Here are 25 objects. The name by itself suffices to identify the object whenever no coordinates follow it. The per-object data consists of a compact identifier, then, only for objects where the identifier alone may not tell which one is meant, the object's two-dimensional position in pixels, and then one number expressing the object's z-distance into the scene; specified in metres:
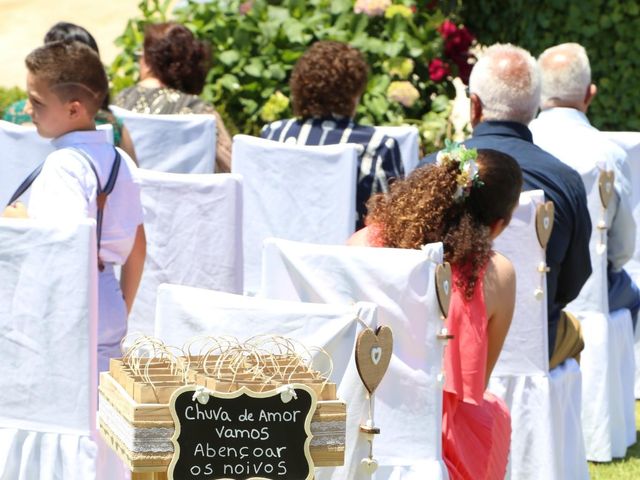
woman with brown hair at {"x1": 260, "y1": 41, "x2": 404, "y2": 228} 11.41
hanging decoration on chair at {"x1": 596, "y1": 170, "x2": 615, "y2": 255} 11.07
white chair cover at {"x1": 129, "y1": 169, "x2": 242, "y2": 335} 9.84
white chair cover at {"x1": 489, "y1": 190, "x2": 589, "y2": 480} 9.55
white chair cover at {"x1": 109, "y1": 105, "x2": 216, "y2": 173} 12.36
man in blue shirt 9.91
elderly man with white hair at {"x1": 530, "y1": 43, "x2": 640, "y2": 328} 11.41
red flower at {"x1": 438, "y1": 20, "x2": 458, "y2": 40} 17.89
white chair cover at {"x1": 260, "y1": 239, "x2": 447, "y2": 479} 7.10
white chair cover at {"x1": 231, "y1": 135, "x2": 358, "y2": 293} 11.17
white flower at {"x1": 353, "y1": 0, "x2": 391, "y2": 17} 17.48
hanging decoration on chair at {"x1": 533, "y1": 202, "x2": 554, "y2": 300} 9.24
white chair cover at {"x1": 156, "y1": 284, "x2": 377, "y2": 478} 6.54
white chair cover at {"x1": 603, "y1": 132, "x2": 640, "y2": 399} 13.06
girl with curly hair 7.62
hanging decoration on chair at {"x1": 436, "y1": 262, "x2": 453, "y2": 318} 7.03
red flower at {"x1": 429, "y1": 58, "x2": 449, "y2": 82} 17.64
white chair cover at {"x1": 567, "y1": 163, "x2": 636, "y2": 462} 11.56
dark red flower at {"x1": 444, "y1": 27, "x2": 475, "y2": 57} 17.98
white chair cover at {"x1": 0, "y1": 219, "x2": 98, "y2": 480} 7.10
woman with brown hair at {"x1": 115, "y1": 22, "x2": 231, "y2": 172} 13.02
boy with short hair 7.82
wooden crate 5.42
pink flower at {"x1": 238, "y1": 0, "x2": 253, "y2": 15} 17.67
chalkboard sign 5.45
